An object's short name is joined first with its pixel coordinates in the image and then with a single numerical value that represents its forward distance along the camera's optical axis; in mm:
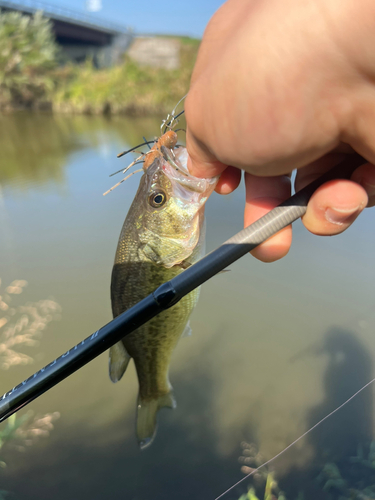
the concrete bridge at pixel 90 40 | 23750
